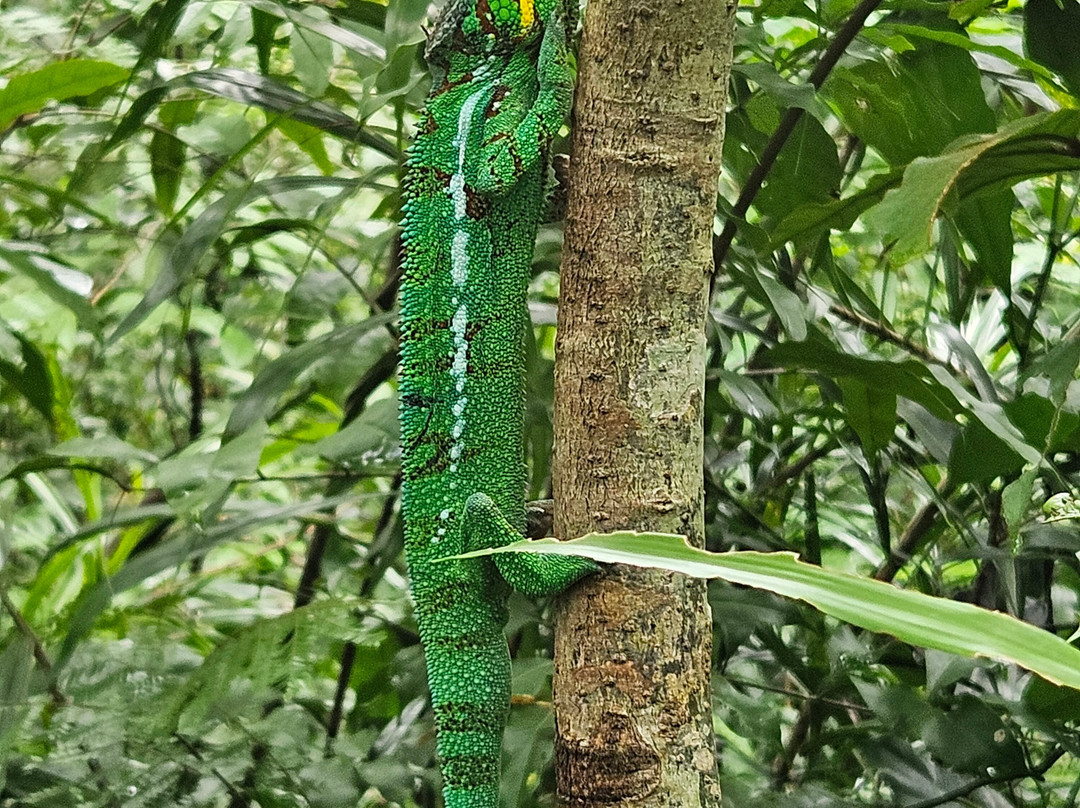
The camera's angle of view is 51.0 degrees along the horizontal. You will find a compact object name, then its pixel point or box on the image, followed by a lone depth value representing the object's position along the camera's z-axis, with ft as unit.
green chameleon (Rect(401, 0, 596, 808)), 1.41
